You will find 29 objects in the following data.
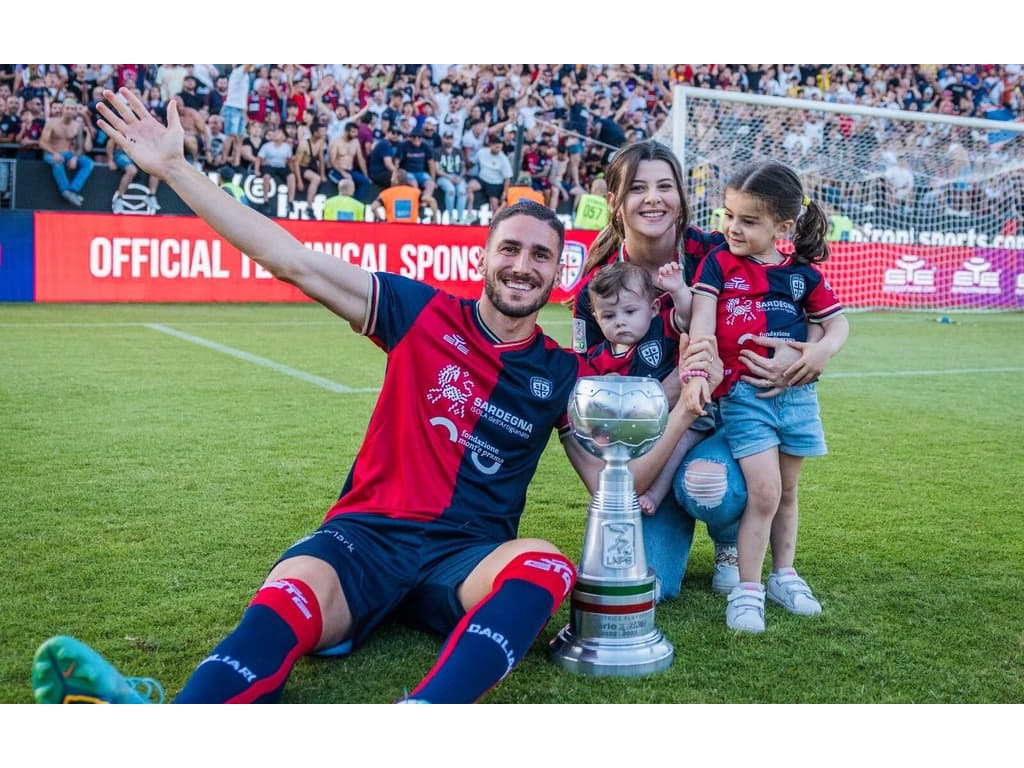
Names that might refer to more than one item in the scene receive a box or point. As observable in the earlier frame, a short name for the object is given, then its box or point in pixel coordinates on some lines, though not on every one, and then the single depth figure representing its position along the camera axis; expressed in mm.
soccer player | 2723
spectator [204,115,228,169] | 15398
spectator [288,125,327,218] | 15846
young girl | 3275
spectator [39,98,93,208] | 14211
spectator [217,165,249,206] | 15008
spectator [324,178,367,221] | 15789
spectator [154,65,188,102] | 15328
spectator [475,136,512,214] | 17078
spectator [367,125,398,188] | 16438
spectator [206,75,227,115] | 15672
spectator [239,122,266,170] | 15703
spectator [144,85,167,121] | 15055
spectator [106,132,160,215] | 14492
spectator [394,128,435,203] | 16594
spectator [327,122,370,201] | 16172
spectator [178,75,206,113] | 15391
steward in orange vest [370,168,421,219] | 15945
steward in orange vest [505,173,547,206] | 16062
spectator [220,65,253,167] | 15602
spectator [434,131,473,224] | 16688
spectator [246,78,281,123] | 16016
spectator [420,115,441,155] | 17078
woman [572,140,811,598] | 3330
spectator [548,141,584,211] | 17625
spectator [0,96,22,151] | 14523
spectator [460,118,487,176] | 17406
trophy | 2734
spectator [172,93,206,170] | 15112
